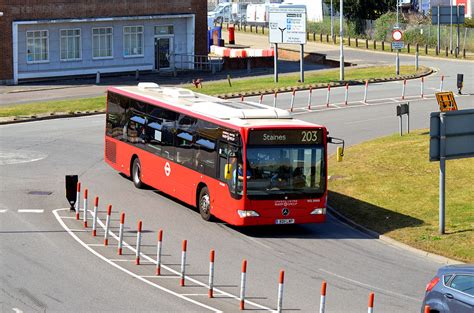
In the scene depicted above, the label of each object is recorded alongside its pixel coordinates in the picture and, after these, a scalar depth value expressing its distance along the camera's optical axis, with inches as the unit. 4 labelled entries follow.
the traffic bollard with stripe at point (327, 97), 2041.2
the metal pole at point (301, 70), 2365.7
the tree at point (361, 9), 3991.1
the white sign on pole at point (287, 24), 2440.9
